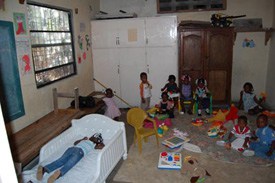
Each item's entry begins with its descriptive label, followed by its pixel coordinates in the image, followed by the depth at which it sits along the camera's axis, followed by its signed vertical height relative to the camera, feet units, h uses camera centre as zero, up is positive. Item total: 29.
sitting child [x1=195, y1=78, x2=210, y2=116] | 14.53 -3.03
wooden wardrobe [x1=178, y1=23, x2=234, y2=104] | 14.93 -0.59
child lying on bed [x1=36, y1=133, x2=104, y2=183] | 7.31 -3.62
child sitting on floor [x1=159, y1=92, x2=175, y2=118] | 14.18 -3.54
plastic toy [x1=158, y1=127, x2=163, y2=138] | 11.97 -4.32
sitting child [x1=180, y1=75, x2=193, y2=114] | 15.05 -2.84
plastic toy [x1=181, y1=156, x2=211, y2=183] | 8.34 -4.55
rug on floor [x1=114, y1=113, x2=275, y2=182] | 8.51 -4.62
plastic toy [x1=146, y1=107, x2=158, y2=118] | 13.09 -3.72
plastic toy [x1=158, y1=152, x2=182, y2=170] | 9.03 -4.47
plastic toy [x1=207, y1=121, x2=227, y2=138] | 11.53 -4.21
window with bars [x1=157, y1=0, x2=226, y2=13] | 15.87 +2.77
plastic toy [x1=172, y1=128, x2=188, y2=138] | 11.73 -4.36
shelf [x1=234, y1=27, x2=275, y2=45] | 15.32 +0.90
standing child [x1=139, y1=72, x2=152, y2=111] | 14.60 -2.54
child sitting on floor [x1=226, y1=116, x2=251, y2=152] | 10.16 -3.99
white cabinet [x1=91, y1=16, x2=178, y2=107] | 15.16 -0.31
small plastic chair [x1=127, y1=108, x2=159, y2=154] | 10.46 -3.30
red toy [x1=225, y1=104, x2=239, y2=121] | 12.67 -3.73
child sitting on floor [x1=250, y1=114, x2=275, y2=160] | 9.44 -3.91
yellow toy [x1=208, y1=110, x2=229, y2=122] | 13.03 -3.92
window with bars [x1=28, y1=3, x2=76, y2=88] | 10.47 +0.36
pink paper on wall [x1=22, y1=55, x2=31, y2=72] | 9.48 -0.43
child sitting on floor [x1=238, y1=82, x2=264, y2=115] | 14.39 -3.51
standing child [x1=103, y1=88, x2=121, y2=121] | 13.50 -3.31
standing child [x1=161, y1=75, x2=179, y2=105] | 14.83 -2.58
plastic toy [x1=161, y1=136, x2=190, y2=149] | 10.57 -4.33
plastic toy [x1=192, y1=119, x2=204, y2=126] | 13.07 -4.22
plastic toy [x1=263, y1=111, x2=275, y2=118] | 13.58 -4.00
